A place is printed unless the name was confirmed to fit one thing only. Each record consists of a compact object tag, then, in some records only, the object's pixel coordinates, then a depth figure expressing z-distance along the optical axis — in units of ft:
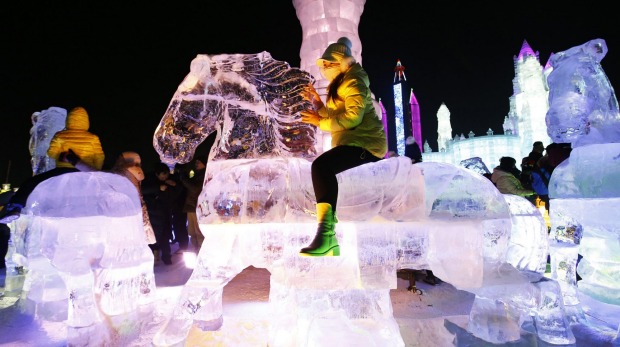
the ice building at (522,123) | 99.66
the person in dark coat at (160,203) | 19.31
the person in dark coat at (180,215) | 20.38
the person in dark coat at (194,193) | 17.84
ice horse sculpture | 7.28
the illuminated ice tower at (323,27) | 16.01
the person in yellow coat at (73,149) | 11.14
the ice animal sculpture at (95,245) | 7.93
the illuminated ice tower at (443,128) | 126.31
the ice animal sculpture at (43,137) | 14.70
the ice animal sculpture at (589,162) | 9.67
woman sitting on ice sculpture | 6.98
